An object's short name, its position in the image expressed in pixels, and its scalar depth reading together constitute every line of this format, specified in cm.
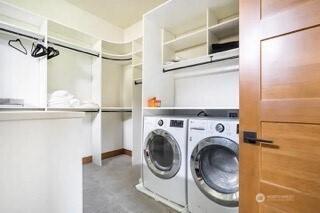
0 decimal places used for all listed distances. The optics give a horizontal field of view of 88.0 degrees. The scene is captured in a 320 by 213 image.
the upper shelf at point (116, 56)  290
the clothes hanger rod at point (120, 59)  308
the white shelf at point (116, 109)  284
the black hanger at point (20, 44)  205
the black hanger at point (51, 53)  213
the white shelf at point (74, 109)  220
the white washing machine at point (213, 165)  128
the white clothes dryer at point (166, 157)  158
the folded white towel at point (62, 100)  218
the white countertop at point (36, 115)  67
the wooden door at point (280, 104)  81
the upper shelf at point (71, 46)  222
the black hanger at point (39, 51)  207
